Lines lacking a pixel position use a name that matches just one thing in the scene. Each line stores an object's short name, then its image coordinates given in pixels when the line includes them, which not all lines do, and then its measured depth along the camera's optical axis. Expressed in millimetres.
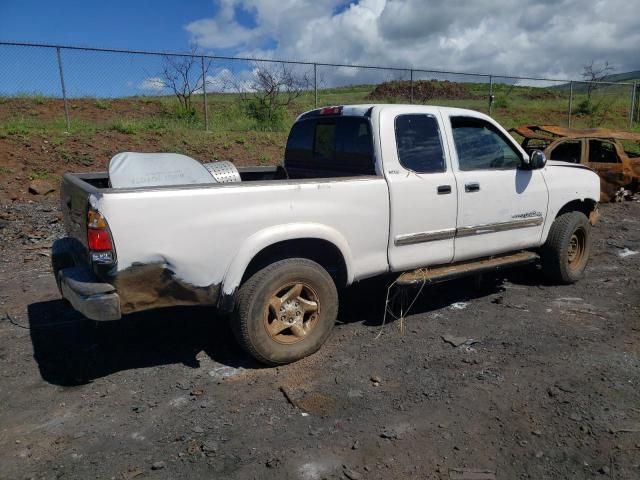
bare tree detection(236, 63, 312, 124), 15664
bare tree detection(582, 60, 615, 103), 25531
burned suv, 10359
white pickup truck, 3361
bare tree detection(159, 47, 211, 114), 13602
